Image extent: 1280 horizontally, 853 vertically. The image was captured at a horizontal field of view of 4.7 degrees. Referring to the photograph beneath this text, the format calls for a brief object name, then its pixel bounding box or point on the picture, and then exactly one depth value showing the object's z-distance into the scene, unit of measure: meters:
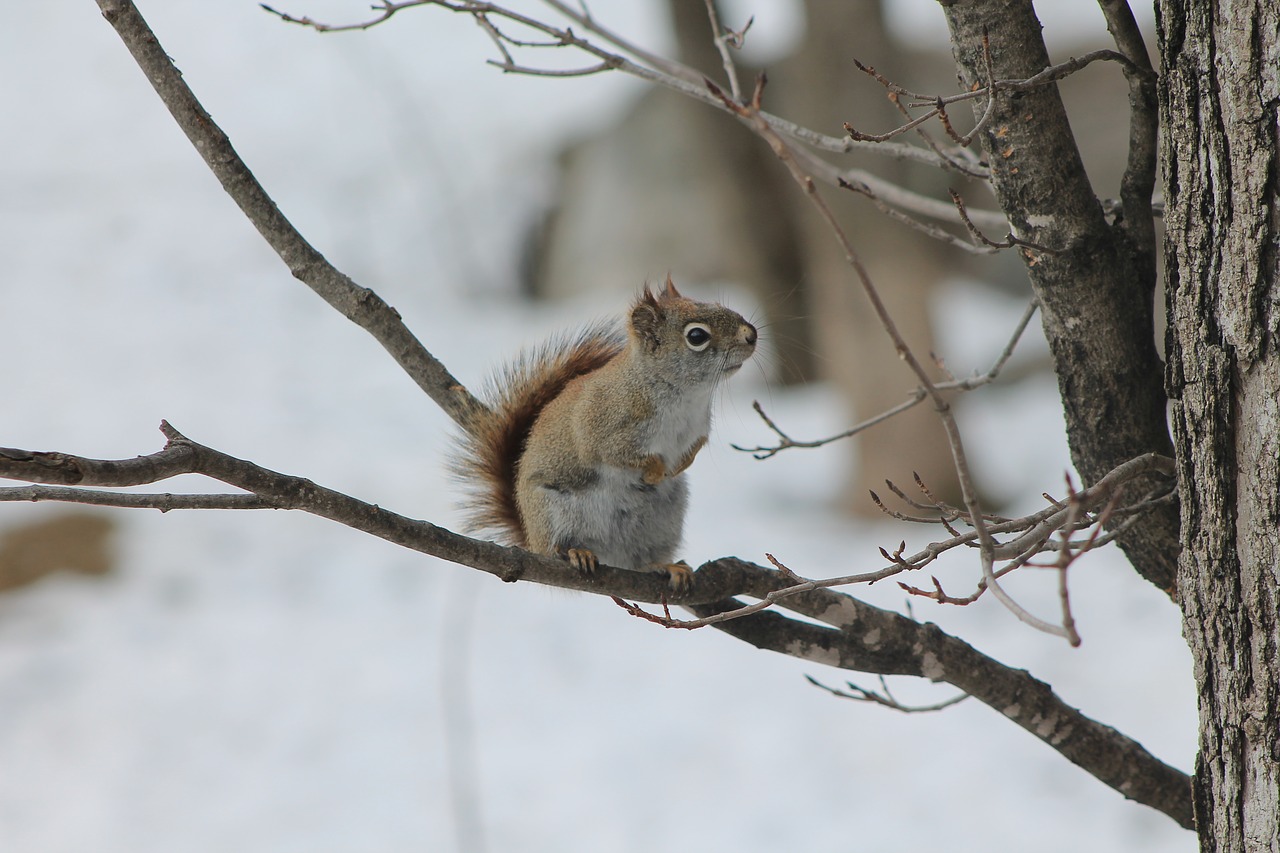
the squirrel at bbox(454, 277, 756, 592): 6.32
